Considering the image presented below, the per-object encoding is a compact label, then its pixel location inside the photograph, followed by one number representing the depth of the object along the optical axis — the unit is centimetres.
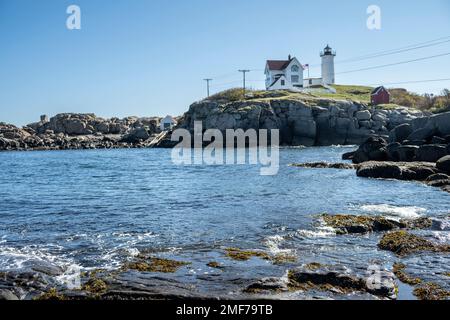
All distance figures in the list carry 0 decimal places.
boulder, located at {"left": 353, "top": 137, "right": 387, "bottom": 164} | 4269
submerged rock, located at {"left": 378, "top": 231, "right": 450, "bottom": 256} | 1426
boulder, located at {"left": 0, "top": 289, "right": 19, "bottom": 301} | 1011
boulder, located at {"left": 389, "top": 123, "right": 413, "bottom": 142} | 4862
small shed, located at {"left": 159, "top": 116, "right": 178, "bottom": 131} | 12300
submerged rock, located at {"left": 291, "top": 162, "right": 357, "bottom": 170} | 4288
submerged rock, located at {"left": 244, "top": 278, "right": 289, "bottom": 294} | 1097
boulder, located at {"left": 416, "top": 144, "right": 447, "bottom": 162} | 3625
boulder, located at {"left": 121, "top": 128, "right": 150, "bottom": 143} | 10997
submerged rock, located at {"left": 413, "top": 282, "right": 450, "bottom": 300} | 1045
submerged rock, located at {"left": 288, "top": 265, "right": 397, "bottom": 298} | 1087
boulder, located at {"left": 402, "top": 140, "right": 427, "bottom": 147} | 4162
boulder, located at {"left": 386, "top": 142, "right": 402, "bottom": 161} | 4095
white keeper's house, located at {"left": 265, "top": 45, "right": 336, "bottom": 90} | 11206
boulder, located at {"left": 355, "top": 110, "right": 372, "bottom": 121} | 8469
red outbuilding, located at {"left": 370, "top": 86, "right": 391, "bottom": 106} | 10419
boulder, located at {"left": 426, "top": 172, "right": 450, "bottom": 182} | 2997
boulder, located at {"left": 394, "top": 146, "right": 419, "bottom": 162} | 3906
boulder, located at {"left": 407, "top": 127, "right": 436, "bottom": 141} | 4241
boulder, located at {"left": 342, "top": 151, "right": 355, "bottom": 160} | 5163
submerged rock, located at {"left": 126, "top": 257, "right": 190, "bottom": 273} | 1288
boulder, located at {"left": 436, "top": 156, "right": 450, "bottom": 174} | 3144
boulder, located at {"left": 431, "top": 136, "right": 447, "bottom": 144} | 3939
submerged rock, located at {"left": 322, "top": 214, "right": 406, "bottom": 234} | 1731
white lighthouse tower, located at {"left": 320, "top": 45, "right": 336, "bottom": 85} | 12788
